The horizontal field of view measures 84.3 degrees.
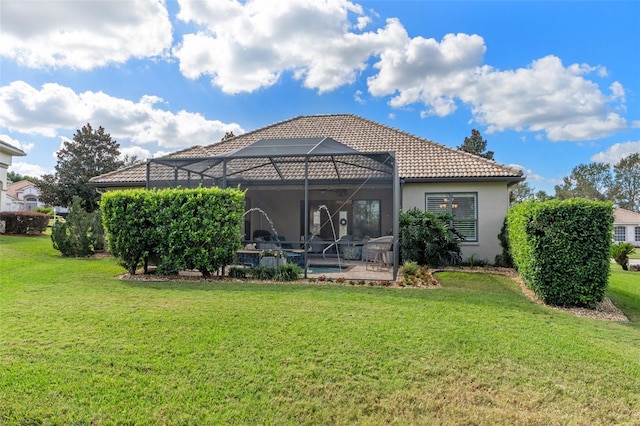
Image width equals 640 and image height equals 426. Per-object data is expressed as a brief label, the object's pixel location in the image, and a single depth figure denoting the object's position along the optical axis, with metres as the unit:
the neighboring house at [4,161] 14.54
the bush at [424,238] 10.61
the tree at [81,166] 28.91
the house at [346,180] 10.09
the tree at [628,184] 50.75
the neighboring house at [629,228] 37.06
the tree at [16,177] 59.19
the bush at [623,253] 15.77
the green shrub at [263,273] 8.15
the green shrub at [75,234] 11.49
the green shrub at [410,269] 8.63
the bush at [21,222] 15.48
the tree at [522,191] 47.49
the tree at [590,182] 52.69
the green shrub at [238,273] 8.21
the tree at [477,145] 33.16
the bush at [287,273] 8.08
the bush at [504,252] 11.09
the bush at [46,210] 30.19
